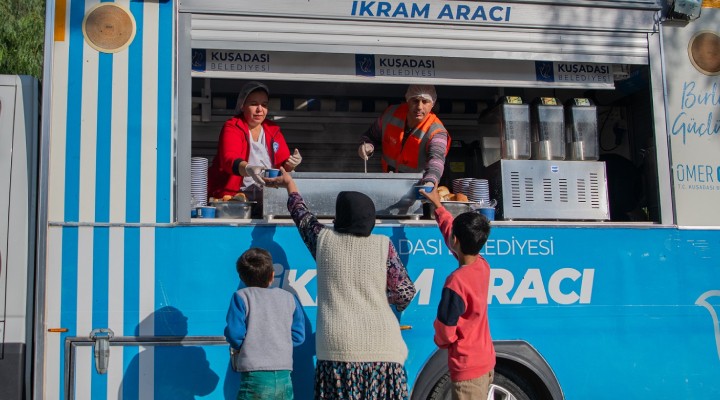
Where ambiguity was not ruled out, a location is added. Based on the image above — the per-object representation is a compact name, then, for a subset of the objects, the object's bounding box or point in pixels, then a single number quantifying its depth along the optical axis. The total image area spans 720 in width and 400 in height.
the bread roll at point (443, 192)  4.77
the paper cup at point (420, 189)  4.50
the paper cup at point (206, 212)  4.31
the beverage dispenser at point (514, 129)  5.03
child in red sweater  3.54
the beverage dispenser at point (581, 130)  5.11
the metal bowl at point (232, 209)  4.40
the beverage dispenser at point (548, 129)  5.06
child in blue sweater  3.63
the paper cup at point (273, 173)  4.36
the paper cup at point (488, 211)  4.62
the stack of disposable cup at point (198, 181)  4.43
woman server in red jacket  4.87
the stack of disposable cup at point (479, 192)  4.82
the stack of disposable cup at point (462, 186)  4.89
